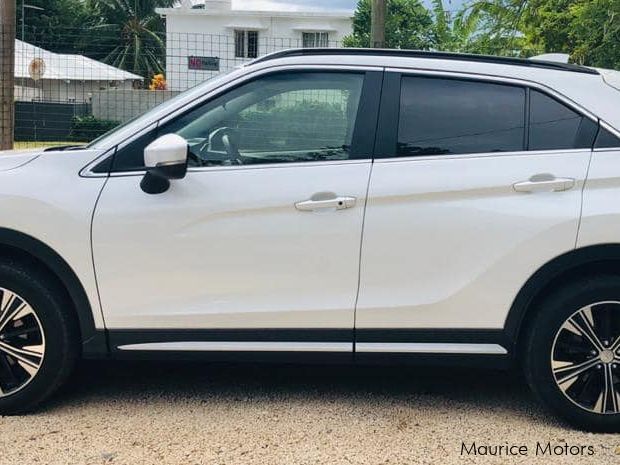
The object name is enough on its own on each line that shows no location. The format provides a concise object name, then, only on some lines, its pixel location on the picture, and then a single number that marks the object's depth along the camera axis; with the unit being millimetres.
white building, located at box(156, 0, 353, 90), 34969
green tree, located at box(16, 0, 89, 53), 44000
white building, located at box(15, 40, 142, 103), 22766
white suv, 3375
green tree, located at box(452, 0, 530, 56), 10359
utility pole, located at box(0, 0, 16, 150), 7406
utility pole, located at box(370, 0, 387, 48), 7273
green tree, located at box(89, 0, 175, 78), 44438
